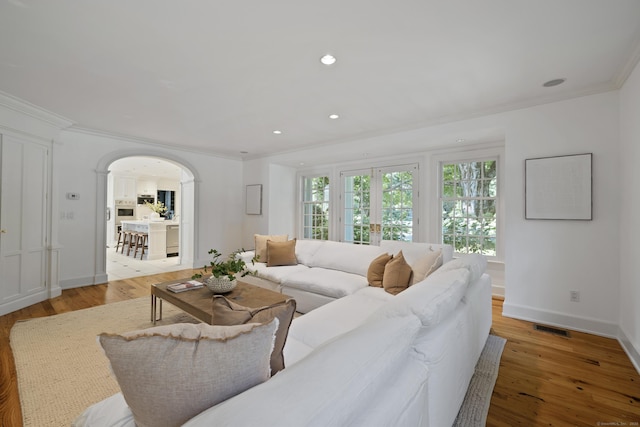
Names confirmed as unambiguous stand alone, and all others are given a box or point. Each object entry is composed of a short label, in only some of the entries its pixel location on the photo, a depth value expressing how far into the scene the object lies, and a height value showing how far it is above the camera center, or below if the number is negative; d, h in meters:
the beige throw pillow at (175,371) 0.72 -0.42
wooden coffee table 2.44 -0.80
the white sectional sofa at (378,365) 0.66 -0.49
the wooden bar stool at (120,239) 8.30 -0.79
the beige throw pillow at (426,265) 2.71 -0.49
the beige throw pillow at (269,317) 1.07 -0.40
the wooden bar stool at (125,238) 7.84 -0.72
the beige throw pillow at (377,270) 3.00 -0.60
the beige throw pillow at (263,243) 4.21 -0.44
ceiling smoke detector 2.74 +1.31
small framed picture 6.24 +0.32
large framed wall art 2.94 +0.31
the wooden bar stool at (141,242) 7.18 -0.75
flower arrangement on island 8.98 +0.18
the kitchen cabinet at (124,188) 9.32 +0.84
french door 4.91 +0.20
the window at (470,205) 4.20 +0.16
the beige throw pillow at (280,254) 4.04 -0.58
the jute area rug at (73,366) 1.78 -1.22
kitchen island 6.99 -0.58
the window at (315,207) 6.13 +0.15
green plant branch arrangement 2.79 -0.55
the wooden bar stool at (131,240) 7.56 -0.74
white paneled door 3.33 -0.13
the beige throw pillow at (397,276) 2.73 -0.60
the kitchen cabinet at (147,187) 10.05 +0.93
